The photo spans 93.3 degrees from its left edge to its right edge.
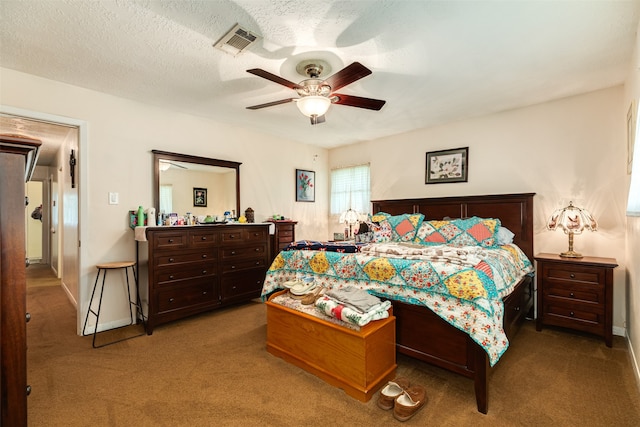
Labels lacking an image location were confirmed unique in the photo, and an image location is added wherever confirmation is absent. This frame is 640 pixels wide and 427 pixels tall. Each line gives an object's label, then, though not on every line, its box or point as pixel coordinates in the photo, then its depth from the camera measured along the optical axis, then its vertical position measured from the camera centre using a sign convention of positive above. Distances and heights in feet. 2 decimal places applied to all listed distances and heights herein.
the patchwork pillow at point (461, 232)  10.85 -0.85
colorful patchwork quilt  6.27 -1.73
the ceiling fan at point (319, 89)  6.98 +3.11
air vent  6.82 +4.02
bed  6.13 -2.62
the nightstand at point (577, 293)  8.96 -2.63
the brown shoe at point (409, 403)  5.80 -3.80
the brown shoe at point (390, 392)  6.15 -3.81
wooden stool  9.79 -2.80
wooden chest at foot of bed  6.47 -3.30
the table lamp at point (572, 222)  9.73 -0.42
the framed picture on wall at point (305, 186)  17.30 +1.43
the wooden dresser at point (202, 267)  10.37 -2.20
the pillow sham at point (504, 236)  10.89 -0.99
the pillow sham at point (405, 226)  12.28 -0.69
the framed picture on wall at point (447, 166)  13.50 +2.02
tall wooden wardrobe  3.06 -0.73
